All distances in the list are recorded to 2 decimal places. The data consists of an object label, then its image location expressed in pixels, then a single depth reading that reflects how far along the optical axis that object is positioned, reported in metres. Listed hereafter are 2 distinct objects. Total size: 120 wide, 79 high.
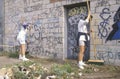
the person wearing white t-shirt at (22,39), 6.56
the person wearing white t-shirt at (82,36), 5.25
